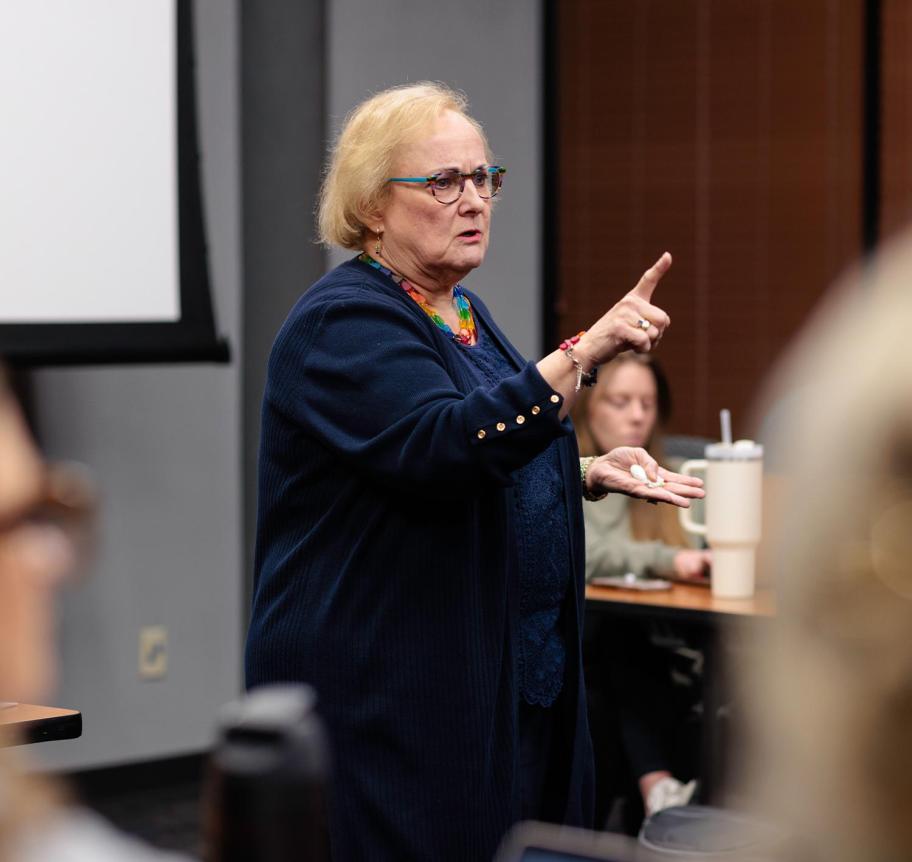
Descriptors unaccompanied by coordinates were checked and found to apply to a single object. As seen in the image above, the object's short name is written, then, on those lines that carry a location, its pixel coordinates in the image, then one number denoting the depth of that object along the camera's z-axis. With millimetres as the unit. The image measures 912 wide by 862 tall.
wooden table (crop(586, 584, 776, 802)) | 5582
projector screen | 7082
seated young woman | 6348
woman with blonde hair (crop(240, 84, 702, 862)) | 3322
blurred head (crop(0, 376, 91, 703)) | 1005
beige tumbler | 5664
